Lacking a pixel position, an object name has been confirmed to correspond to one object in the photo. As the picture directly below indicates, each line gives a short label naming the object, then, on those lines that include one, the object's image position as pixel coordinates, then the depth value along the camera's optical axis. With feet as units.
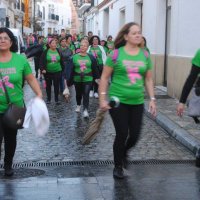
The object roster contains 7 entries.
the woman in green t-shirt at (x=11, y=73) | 18.53
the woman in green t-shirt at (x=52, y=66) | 43.55
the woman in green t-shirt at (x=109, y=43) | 62.58
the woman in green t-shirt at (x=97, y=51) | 47.98
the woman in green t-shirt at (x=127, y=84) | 19.16
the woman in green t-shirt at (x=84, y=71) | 36.27
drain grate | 22.97
